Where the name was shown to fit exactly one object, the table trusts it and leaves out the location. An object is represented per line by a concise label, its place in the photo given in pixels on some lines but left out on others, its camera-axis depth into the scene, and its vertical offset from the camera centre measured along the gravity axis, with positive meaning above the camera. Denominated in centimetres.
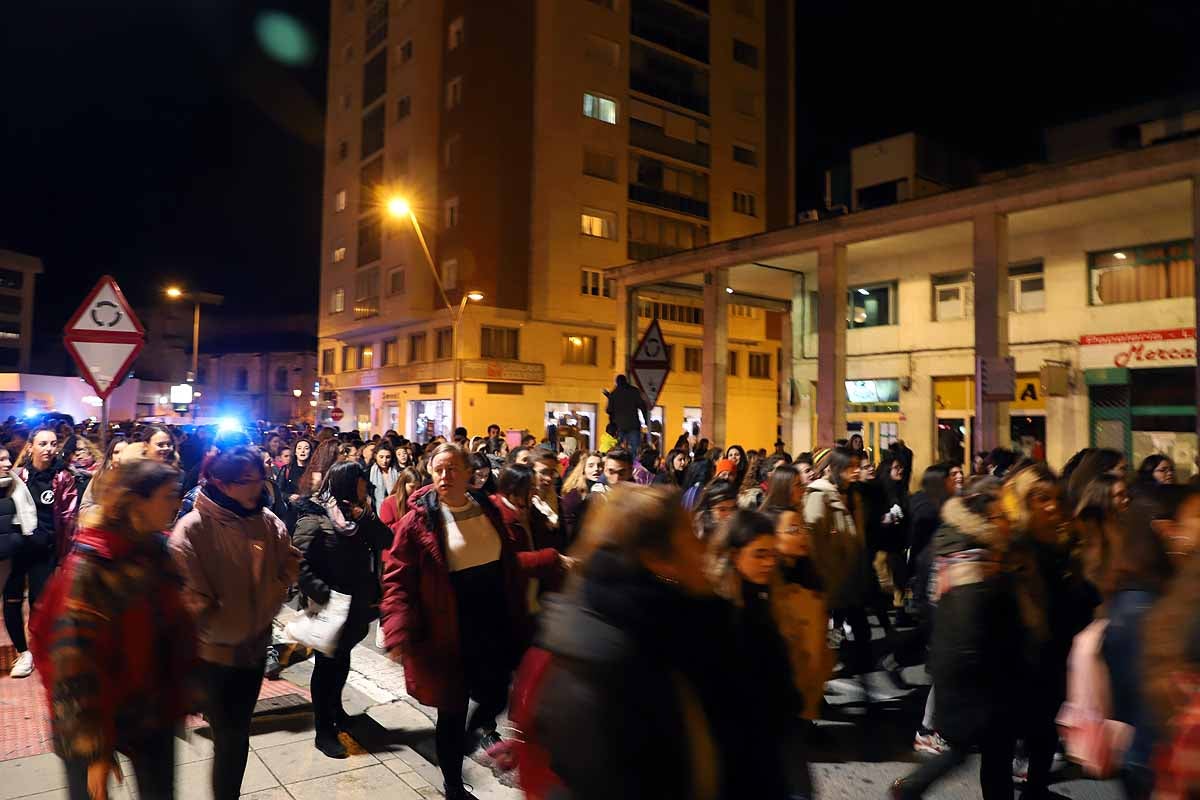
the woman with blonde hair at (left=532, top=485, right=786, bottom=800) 189 -62
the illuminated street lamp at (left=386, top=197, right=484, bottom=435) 2016 +518
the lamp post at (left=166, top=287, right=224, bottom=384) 2939 +560
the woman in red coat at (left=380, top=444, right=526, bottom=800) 413 -97
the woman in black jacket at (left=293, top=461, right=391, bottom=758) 473 -84
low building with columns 1656 +302
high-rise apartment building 3634 +1178
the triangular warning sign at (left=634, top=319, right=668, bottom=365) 906 +92
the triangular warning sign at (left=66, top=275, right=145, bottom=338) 614 +84
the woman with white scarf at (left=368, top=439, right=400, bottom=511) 1064 -67
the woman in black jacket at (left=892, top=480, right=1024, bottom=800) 355 -101
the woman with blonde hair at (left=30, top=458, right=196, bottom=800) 280 -82
